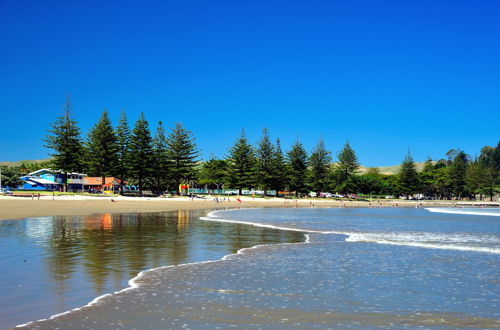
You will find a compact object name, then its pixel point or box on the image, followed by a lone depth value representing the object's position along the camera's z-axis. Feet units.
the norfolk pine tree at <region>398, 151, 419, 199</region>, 355.42
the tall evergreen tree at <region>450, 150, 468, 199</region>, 381.40
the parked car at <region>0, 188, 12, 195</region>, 180.22
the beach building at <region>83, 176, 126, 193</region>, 293.72
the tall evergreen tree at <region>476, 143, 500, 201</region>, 376.89
